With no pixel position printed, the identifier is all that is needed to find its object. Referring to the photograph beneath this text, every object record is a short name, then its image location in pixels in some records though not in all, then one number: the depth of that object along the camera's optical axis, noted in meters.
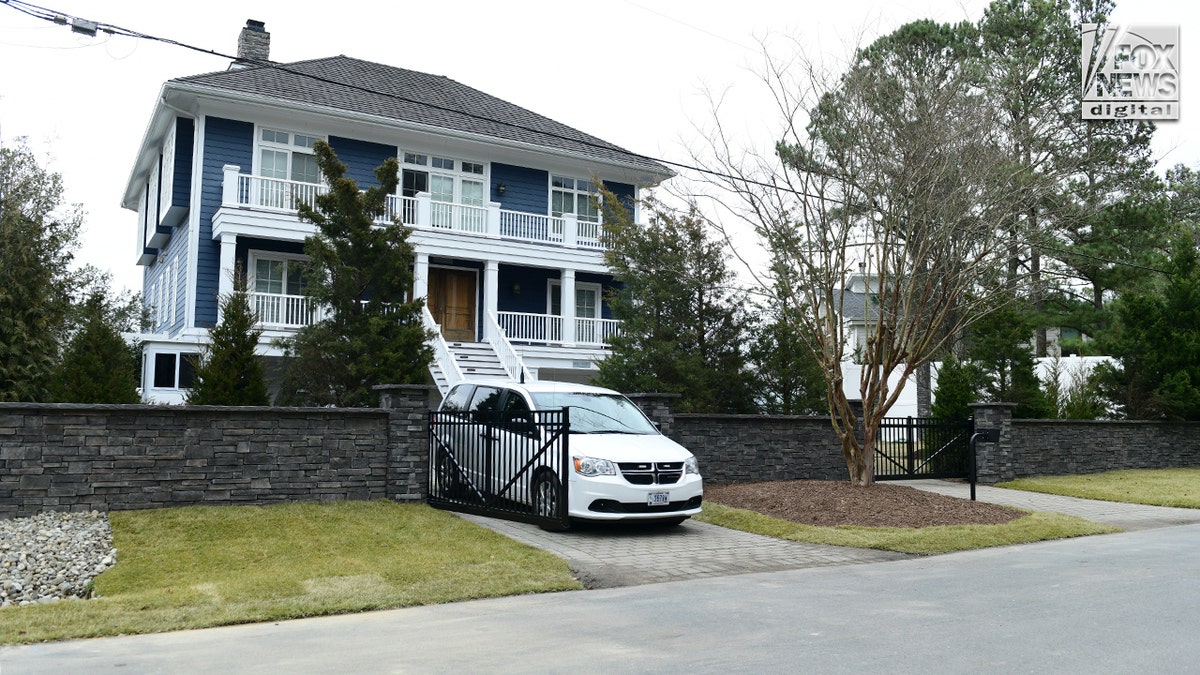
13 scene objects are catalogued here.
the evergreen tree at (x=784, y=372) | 16.88
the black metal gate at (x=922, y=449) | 16.83
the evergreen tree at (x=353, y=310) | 14.09
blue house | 20.89
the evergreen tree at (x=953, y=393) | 19.03
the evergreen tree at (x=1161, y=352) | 20.78
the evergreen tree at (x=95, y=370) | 13.54
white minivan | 10.59
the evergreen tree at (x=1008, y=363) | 20.10
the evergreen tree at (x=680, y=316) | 16.53
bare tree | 13.45
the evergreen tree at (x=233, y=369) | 13.27
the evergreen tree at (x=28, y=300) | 15.48
